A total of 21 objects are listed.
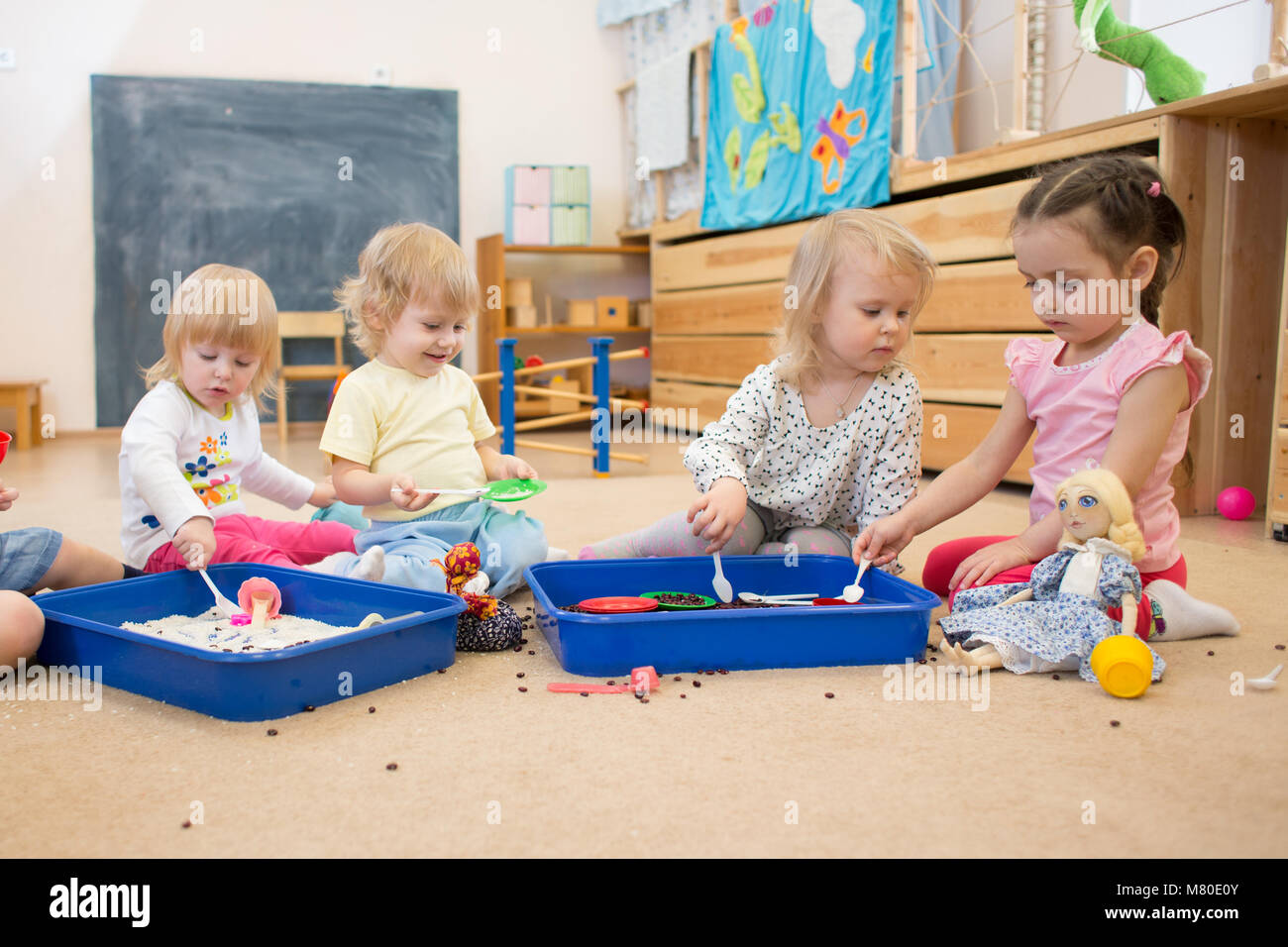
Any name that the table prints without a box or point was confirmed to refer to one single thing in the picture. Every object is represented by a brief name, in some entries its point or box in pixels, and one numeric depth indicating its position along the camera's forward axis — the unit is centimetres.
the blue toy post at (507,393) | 285
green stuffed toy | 207
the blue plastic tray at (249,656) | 97
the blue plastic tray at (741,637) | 111
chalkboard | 418
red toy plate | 121
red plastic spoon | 106
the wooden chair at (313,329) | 422
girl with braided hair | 127
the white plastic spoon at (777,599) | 127
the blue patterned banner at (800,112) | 294
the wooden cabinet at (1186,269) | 204
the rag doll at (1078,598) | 111
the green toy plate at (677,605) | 122
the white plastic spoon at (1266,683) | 105
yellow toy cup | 103
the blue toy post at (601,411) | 294
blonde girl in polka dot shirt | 135
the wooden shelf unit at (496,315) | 431
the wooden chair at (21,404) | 376
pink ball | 207
